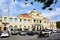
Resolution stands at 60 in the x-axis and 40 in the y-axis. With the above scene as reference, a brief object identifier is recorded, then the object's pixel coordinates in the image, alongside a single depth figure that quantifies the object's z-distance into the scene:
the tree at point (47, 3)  5.71
